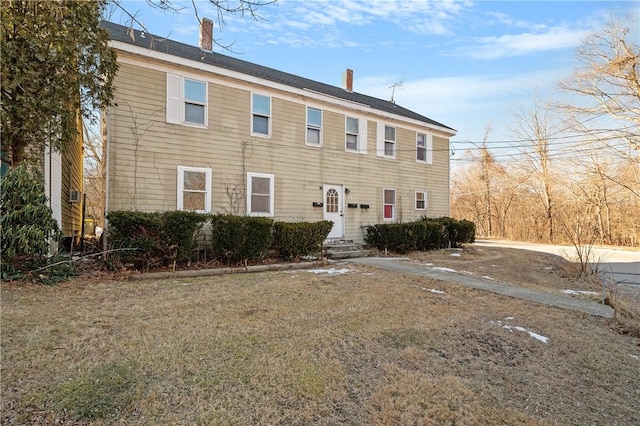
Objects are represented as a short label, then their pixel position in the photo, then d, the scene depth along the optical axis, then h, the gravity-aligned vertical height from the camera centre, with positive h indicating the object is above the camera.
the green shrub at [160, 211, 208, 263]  7.54 -0.20
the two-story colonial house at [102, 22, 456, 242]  8.72 +2.22
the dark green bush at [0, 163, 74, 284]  5.78 -0.16
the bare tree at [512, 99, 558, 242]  23.52 +5.34
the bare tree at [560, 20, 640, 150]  17.98 +7.15
